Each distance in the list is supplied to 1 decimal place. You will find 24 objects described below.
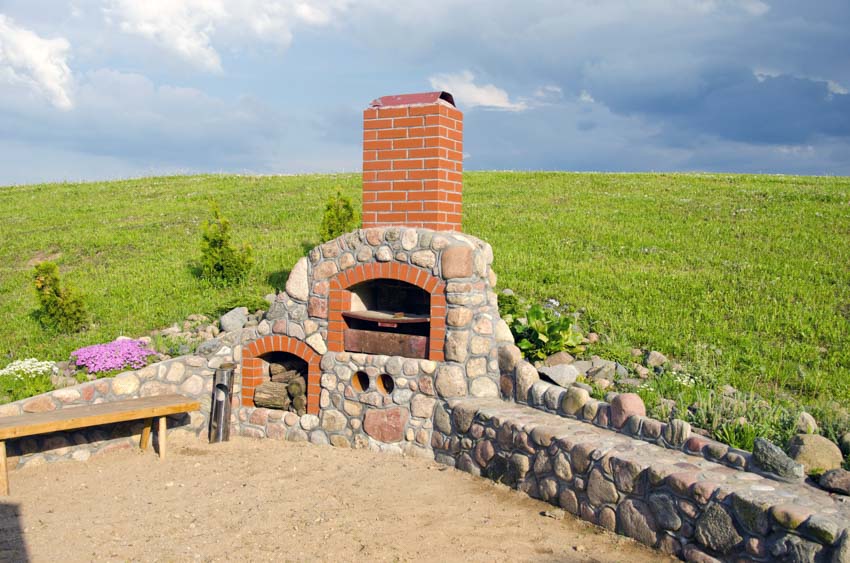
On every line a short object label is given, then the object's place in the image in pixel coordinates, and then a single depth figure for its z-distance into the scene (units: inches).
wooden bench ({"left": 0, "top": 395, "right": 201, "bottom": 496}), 234.1
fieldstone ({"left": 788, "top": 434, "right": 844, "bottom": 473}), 172.7
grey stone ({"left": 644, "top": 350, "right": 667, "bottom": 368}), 286.7
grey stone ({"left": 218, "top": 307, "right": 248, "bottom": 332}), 337.7
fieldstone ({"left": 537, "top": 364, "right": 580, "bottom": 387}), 257.4
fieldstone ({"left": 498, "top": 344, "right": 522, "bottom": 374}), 254.4
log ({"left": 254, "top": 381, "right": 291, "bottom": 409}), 295.6
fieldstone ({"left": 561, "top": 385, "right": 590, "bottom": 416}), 225.3
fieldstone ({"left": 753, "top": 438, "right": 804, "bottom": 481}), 168.1
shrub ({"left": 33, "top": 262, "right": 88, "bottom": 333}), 365.1
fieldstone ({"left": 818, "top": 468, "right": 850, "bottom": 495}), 160.4
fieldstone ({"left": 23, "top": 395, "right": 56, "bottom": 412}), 265.0
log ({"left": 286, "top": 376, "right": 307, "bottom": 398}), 296.8
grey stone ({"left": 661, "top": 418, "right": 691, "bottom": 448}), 192.1
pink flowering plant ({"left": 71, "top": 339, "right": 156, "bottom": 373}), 301.6
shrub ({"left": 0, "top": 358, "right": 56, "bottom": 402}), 283.0
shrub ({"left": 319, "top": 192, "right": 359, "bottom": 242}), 439.0
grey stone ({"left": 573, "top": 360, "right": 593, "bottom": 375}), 278.4
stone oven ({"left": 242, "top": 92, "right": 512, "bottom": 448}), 258.2
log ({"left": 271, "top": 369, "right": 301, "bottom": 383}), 304.7
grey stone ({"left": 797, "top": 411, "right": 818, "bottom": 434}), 199.8
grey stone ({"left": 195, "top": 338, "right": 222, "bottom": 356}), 305.4
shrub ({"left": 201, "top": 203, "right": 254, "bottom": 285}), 421.7
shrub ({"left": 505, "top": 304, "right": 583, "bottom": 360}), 281.6
